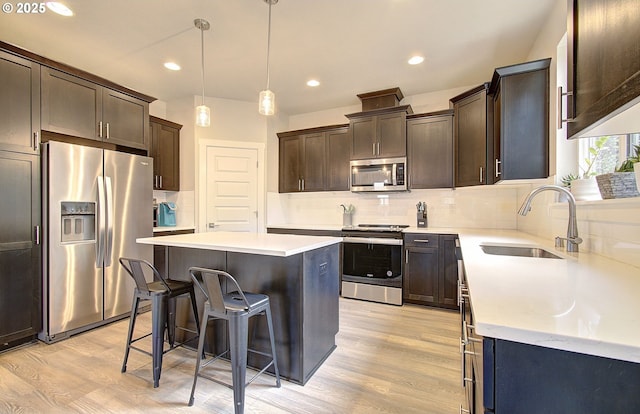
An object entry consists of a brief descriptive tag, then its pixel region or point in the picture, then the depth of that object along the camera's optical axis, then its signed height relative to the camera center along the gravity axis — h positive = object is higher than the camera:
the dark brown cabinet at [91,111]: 2.58 +0.96
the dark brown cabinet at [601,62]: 0.68 +0.41
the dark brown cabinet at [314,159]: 4.25 +0.72
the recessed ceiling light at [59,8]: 2.23 +1.60
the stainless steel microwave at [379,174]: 3.78 +0.43
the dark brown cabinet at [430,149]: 3.56 +0.72
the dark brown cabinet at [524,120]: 2.29 +0.71
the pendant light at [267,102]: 2.24 +0.83
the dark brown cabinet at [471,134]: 2.94 +0.79
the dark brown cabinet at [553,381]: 0.55 -0.37
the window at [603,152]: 1.74 +0.36
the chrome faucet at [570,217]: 1.58 -0.07
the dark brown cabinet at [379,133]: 3.78 +1.00
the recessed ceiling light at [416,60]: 3.04 +1.60
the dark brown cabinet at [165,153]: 3.84 +0.74
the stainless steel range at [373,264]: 3.52 -0.76
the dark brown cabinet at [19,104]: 2.30 +0.86
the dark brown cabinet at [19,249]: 2.30 -0.36
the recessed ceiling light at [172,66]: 3.21 +1.62
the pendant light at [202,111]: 2.48 +0.84
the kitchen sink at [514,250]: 1.98 -0.34
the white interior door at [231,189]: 4.16 +0.25
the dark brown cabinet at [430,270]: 3.26 -0.78
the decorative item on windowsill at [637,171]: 1.10 +0.13
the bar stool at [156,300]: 1.89 -0.65
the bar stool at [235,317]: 1.57 -0.65
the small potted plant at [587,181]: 1.76 +0.16
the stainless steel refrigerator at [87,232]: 2.50 -0.26
